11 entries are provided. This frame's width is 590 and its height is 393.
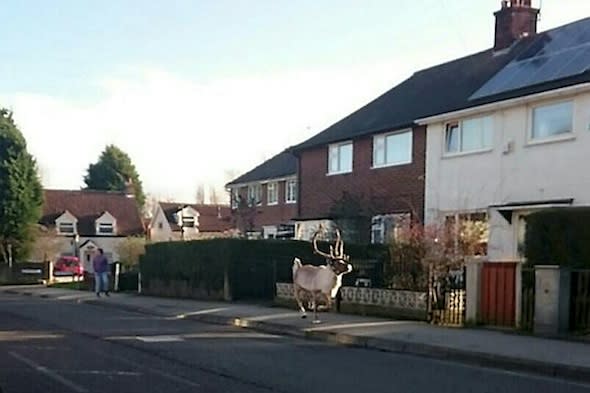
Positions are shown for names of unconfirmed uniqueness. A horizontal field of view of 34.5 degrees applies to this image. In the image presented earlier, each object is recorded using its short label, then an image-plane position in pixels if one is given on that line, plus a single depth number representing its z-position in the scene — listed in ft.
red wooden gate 62.13
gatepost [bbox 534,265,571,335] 56.90
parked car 206.68
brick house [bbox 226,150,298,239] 155.76
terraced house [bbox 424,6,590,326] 83.66
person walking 116.88
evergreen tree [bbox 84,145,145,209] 314.76
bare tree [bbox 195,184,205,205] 401.04
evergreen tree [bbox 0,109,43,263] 203.00
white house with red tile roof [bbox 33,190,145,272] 248.52
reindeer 73.00
